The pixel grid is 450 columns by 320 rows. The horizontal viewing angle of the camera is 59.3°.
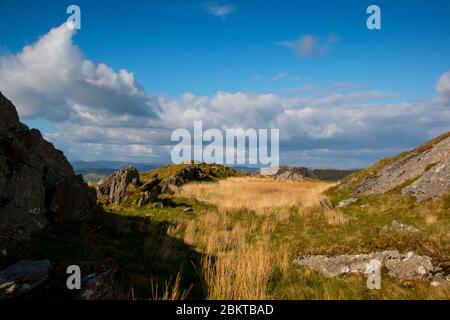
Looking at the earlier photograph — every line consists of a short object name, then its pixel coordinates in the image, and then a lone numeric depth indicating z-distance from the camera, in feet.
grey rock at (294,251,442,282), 33.12
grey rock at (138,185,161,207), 90.02
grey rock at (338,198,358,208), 94.90
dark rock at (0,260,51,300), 25.22
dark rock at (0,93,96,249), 39.27
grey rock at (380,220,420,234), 51.85
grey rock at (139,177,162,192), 98.72
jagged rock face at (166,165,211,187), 145.71
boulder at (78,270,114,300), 25.59
